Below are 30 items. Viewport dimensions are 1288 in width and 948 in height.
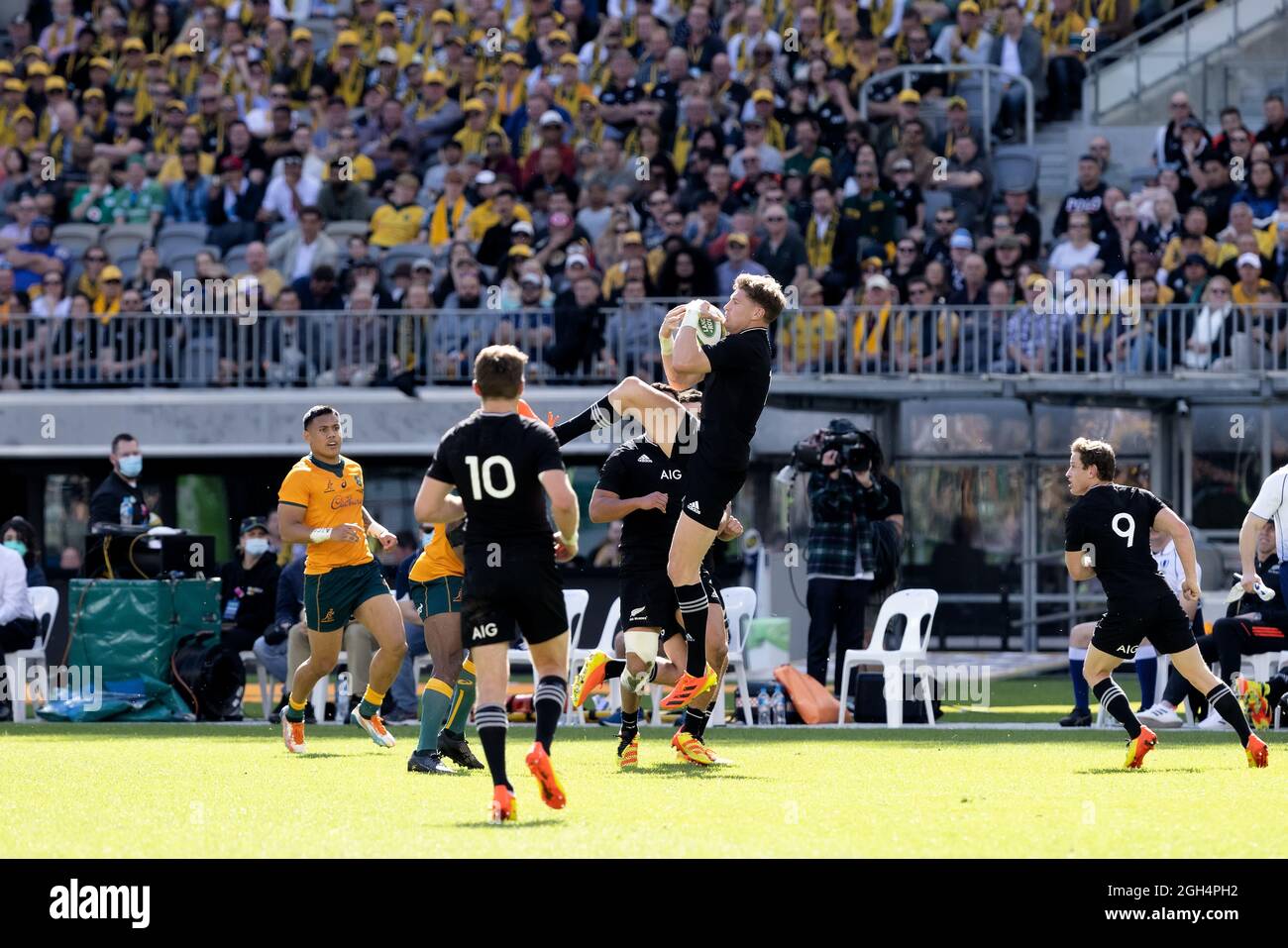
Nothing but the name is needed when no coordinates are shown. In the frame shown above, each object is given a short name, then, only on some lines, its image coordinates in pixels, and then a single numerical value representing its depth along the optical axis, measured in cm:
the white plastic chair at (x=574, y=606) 1642
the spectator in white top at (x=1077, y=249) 2139
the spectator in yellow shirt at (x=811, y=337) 2130
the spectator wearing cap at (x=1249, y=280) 2064
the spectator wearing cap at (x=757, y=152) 2303
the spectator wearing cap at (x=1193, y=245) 2120
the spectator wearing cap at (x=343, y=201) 2419
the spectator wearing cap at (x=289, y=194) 2425
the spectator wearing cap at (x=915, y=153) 2281
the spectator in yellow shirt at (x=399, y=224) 2373
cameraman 1595
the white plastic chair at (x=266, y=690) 1617
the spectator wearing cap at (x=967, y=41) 2417
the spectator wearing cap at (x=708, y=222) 2211
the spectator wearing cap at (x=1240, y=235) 2114
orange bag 1528
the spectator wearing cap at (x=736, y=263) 2109
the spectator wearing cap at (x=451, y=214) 2341
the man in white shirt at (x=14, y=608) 1566
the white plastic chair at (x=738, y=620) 1527
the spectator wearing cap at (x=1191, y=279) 2093
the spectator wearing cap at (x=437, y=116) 2480
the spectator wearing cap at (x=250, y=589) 1662
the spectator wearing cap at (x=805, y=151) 2294
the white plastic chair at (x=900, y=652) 1505
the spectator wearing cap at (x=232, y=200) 2428
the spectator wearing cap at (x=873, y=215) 2211
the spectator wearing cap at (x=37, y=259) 2373
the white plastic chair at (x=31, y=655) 1575
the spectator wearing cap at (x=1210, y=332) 2077
